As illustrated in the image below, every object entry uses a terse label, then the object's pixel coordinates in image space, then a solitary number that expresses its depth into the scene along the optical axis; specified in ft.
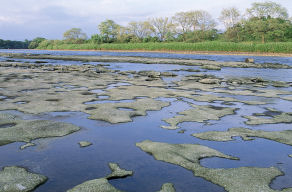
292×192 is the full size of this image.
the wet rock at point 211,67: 77.71
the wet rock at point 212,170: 12.41
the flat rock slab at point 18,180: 11.74
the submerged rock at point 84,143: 17.32
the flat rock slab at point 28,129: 18.22
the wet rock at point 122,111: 23.55
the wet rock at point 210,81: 47.51
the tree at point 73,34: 346.72
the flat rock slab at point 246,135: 18.78
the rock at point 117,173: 13.21
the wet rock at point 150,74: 57.74
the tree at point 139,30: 284.72
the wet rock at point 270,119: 22.88
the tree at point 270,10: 218.79
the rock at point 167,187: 11.88
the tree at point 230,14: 232.32
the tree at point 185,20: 257.14
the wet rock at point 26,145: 16.70
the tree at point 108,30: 292.40
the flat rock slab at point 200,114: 23.00
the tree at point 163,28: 270.05
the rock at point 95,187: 11.70
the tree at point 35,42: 410.31
